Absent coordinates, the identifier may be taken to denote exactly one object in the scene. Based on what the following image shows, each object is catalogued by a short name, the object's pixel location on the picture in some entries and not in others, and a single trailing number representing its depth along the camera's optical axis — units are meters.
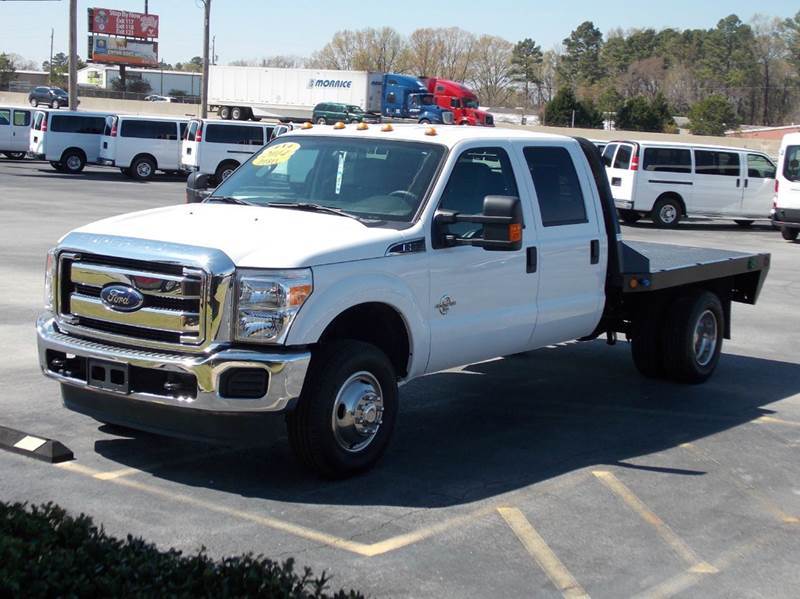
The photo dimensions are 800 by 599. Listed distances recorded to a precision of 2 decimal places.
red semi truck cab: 61.28
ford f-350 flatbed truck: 5.90
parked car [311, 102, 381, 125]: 60.31
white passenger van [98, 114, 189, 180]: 34.50
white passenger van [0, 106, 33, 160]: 39.59
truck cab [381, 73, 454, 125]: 62.97
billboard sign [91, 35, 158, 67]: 123.25
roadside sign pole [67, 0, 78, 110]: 45.81
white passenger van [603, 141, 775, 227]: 25.75
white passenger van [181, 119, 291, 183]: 33.53
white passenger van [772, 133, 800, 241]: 23.61
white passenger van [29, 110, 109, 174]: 35.16
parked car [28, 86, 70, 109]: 75.38
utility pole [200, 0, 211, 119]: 52.90
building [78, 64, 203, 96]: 120.56
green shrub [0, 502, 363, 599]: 3.47
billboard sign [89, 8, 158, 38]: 123.75
